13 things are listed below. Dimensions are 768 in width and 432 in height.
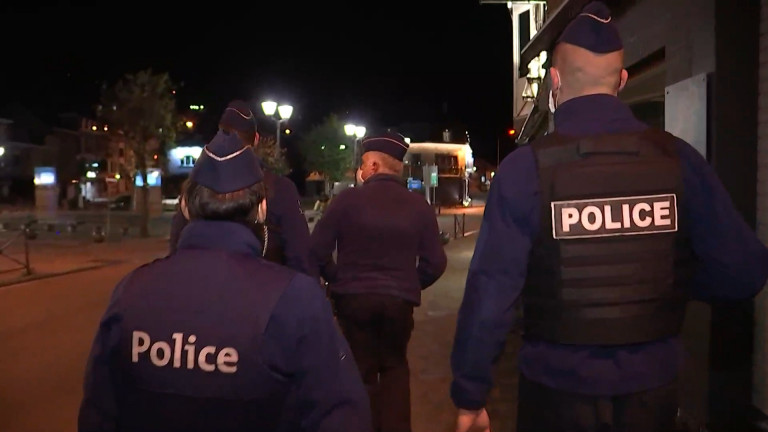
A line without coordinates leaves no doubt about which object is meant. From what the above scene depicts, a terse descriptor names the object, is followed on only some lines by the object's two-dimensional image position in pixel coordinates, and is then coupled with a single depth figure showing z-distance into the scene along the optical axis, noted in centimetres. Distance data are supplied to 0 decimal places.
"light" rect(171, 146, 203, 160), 7356
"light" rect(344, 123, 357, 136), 2747
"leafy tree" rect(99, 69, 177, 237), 3034
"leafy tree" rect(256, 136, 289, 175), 2549
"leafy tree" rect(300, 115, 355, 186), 6250
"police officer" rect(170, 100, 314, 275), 400
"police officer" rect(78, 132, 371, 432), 186
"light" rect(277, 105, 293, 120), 2183
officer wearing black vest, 232
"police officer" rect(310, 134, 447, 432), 452
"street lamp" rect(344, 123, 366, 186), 2727
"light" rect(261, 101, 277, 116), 2097
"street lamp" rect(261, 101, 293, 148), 2100
